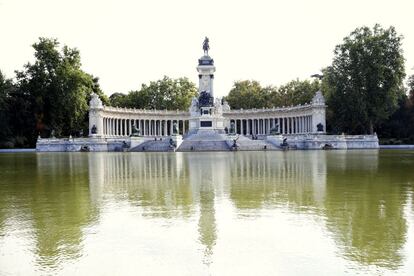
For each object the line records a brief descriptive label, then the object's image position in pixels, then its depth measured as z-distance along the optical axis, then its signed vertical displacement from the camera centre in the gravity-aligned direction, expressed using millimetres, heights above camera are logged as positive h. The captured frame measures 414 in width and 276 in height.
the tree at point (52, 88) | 76875 +8459
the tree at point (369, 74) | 67938 +8270
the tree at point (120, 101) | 108562 +8762
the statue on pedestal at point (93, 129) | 76188 +1713
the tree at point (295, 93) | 94438 +8540
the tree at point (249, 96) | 105250 +8808
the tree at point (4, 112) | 76875 +4836
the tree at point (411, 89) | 75800 +6870
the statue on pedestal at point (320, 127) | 75500 +1193
